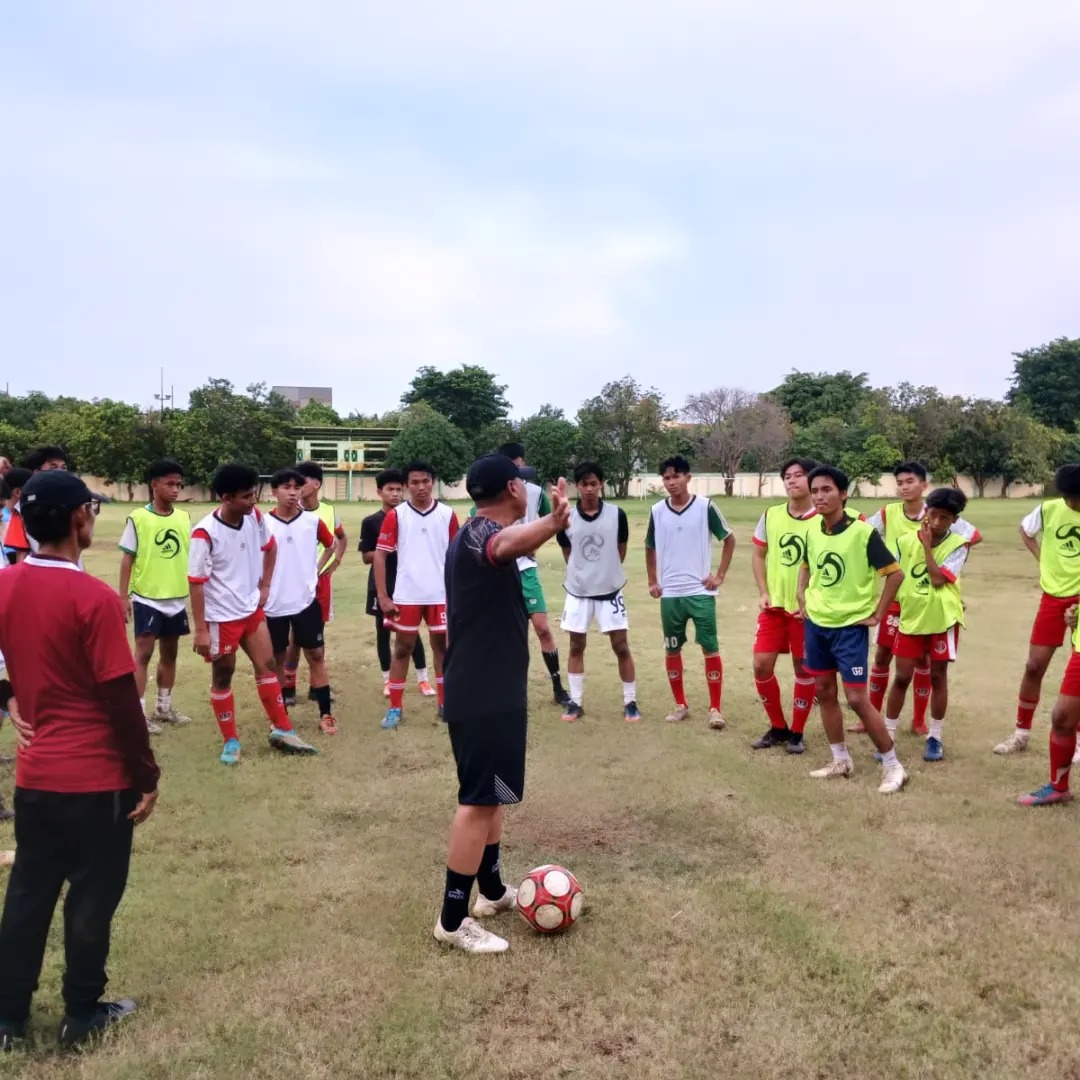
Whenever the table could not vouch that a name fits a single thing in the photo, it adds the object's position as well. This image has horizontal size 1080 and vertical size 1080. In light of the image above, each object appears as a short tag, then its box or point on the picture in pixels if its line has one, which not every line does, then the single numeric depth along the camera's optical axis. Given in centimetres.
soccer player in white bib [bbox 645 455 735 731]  803
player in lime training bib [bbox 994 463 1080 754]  689
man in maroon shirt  333
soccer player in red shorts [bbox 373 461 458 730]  805
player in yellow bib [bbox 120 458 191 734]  764
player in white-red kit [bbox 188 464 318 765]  678
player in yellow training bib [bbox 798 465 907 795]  618
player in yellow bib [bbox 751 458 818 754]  737
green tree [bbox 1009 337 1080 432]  6706
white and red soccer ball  418
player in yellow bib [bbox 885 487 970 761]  699
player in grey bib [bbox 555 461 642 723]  827
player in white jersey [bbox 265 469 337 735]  802
